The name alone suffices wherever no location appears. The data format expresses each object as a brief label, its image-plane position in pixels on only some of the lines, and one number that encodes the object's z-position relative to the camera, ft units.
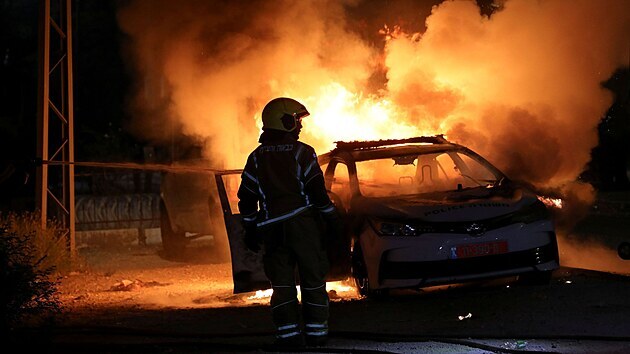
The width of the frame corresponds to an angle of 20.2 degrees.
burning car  53.27
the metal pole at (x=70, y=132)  86.23
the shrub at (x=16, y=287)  41.59
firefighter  43.47
